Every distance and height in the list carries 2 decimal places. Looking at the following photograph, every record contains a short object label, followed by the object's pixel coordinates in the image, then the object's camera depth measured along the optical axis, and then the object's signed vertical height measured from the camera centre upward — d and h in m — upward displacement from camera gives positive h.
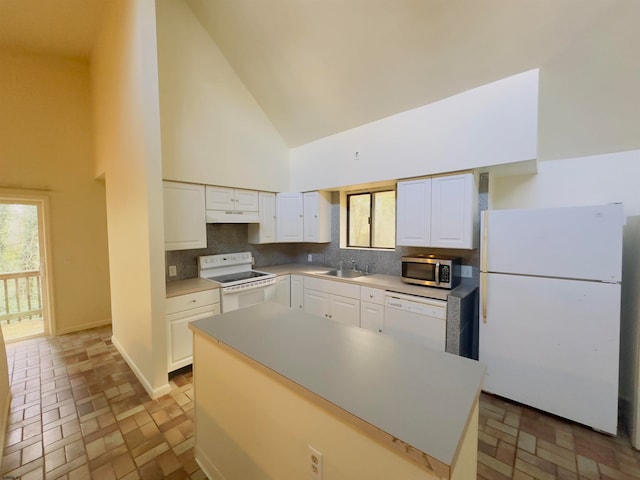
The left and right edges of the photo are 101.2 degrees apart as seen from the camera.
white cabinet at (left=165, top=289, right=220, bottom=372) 2.56 -0.87
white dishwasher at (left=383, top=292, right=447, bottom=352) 2.45 -0.87
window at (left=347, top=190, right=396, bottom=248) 3.64 +0.18
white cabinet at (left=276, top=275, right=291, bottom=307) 3.66 -0.81
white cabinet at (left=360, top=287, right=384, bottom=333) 2.87 -0.86
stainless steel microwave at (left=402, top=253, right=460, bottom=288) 2.58 -0.41
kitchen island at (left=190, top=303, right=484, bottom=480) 0.77 -0.58
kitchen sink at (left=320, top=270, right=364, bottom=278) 3.57 -0.59
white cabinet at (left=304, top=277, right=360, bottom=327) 3.12 -0.86
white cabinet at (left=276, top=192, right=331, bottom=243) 3.98 +0.22
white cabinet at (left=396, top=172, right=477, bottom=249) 2.56 +0.20
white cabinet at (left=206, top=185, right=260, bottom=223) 3.19 +0.36
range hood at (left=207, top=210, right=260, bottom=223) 3.19 +0.21
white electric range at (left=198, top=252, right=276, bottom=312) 3.00 -0.57
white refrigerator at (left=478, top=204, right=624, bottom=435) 1.85 -0.61
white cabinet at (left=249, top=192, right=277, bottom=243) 3.79 +0.13
